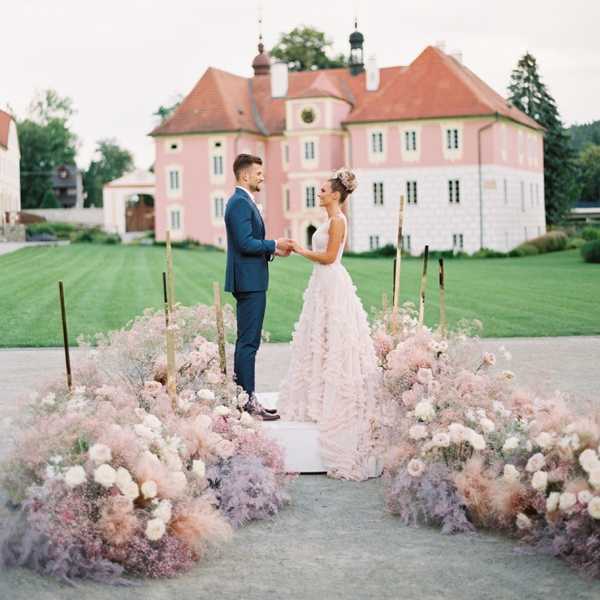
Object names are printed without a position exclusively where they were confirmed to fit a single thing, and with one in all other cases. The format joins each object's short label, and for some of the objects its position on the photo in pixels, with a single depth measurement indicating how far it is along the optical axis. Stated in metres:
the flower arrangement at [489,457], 4.75
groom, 6.81
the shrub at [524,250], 44.31
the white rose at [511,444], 5.29
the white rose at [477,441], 5.37
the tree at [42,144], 84.00
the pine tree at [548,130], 57.09
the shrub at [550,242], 46.28
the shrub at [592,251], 34.41
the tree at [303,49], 59.56
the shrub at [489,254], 44.19
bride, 6.66
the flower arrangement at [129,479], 4.53
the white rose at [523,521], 5.05
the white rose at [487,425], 5.49
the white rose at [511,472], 5.16
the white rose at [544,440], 5.11
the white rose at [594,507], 4.47
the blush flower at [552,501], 4.79
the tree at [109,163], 103.44
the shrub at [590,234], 42.21
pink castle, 46.91
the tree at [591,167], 90.00
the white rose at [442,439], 5.43
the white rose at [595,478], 4.55
